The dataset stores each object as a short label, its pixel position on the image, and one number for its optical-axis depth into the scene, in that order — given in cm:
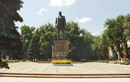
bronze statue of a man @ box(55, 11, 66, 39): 2670
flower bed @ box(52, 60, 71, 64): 2232
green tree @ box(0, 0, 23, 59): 614
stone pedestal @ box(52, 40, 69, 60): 2631
